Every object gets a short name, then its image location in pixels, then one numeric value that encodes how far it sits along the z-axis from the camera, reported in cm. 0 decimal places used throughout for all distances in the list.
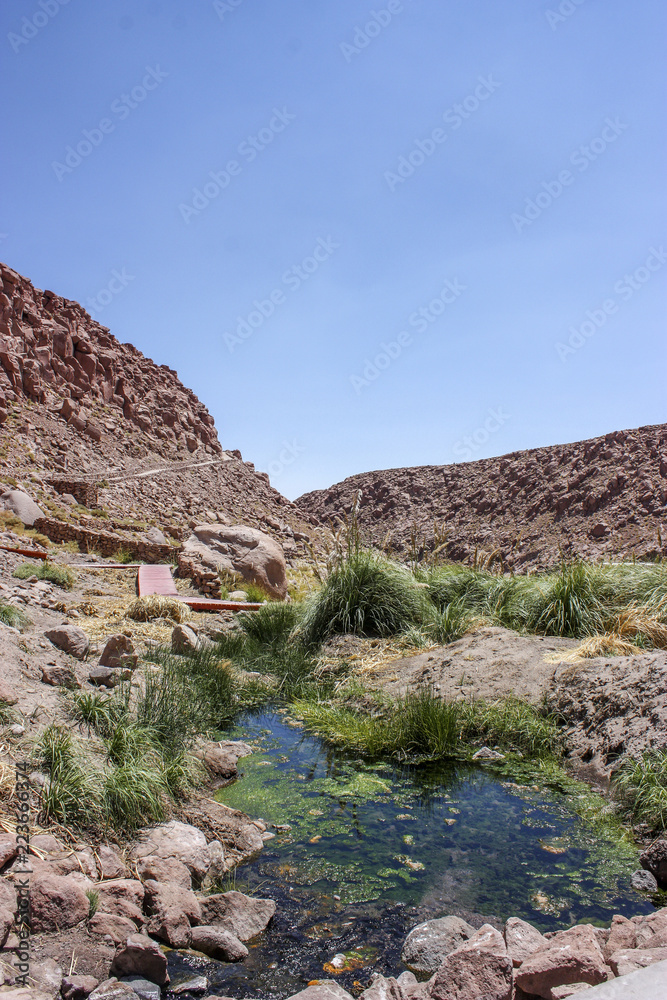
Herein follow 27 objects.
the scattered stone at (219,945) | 279
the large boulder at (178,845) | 343
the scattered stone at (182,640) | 788
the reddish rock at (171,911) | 282
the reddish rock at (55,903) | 259
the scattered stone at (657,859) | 344
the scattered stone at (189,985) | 256
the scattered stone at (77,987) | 232
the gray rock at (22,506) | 2164
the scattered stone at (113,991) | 233
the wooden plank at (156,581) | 1295
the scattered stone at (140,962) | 254
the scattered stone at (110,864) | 311
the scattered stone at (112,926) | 267
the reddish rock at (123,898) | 284
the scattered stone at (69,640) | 604
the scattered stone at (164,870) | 318
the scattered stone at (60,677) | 509
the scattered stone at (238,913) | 297
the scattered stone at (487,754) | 537
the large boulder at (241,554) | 1569
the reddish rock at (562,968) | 219
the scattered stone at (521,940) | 251
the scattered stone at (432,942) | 270
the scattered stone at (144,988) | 244
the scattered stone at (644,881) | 334
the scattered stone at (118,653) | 601
